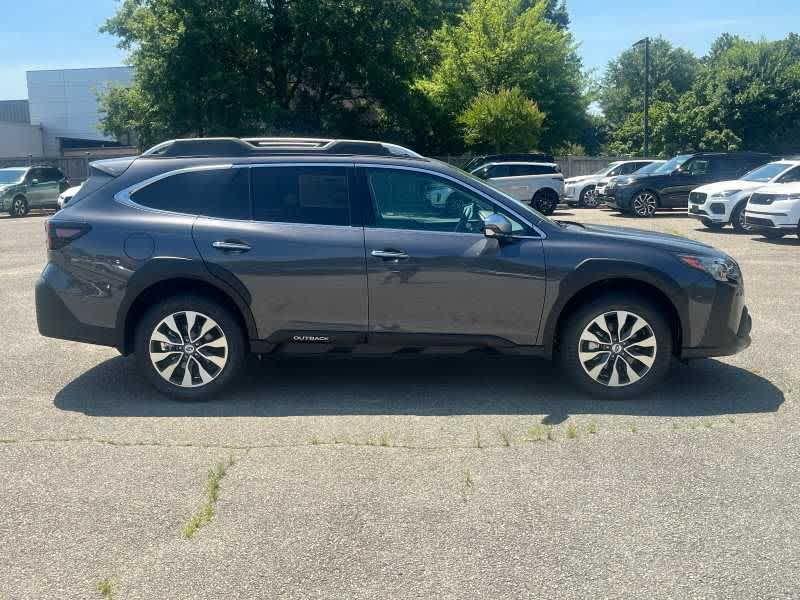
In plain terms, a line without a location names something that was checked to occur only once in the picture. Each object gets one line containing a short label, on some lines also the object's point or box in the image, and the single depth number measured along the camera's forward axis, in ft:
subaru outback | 19.42
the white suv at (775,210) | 53.88
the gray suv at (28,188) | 89.40
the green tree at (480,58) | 128.57
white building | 213.87
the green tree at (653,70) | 277.56
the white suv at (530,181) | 85.71
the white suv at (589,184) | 95.30
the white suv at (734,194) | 61.36
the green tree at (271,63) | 101.60
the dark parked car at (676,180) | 78.02
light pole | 132.98
